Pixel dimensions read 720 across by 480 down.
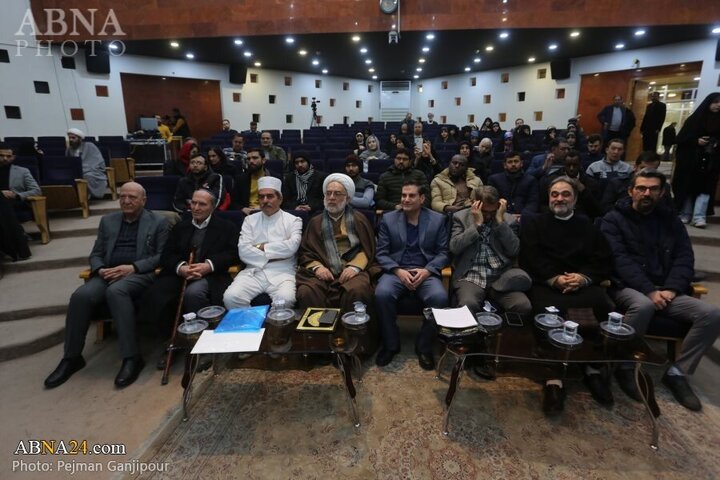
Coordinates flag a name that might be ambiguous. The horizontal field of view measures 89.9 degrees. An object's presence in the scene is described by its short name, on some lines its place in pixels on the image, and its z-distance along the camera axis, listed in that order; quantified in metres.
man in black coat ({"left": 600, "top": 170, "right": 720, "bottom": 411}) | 1.99
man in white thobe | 2.46
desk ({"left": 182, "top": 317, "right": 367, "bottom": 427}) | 1.72
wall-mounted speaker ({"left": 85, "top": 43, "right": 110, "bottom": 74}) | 8.91
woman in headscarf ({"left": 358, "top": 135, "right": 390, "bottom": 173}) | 5.96
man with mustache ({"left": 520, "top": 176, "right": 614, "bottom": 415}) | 2.24
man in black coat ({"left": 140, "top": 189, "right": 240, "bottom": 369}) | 2.38
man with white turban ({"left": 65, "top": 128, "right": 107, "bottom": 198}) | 5.03
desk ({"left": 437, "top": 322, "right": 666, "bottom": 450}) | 1.64
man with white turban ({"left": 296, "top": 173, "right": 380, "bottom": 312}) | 2.49
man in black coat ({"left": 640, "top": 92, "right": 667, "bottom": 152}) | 6.65
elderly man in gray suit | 2.26
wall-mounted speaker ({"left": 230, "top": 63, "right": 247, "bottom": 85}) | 11.80
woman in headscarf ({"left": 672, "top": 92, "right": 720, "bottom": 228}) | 4.00
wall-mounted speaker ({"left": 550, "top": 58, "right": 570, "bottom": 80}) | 10.87
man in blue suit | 2.34
